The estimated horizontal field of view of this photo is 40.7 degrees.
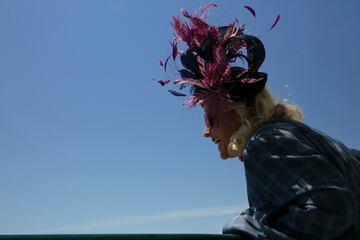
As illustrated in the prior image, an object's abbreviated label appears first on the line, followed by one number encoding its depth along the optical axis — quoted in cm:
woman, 166
